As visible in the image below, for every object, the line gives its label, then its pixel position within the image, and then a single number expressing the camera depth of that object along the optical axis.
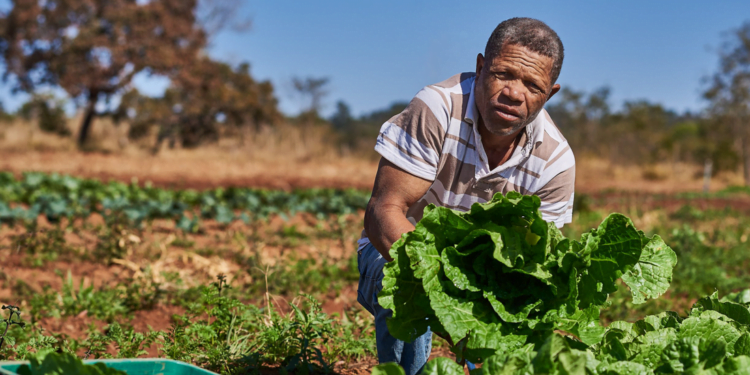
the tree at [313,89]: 33.88
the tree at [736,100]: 27.48
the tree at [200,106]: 20.28
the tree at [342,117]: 58.84
